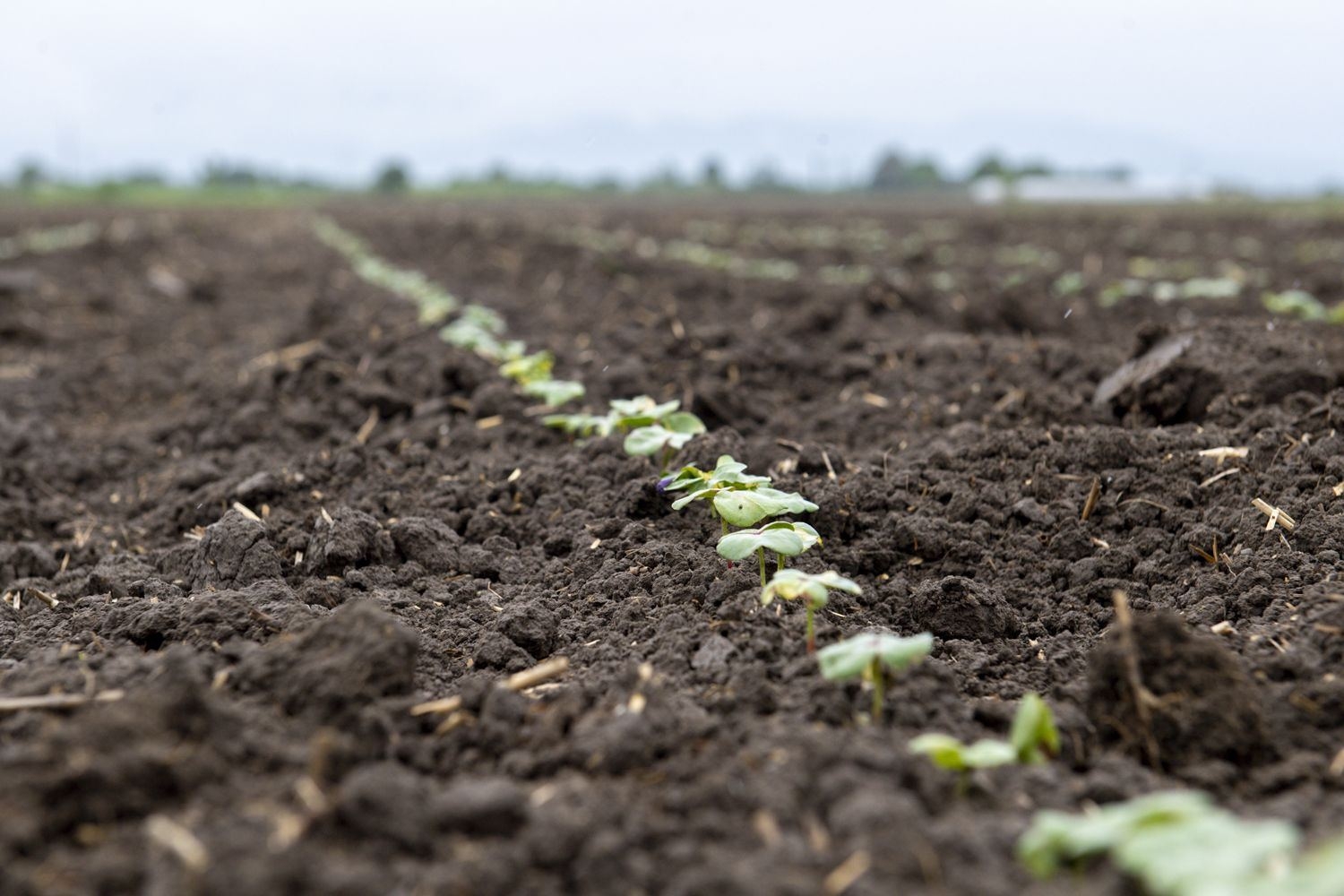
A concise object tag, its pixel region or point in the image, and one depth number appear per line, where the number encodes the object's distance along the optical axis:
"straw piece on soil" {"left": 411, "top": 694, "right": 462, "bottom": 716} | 2.28
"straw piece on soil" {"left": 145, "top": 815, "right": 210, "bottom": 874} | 1.63
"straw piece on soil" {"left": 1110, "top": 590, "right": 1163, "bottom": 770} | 2.17
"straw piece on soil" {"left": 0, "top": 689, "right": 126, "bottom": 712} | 2.23
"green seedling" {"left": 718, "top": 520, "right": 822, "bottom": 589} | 2.67
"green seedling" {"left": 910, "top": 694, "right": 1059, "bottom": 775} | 1.87
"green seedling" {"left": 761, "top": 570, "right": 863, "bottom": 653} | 2.38
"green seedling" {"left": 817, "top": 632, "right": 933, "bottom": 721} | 2.13
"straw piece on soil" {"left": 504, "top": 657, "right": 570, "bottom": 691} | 2.39
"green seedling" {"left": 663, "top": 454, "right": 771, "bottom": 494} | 3.11
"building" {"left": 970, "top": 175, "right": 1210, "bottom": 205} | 50.50
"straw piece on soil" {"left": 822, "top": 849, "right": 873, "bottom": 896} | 1.61
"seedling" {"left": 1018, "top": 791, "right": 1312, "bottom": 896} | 1.36
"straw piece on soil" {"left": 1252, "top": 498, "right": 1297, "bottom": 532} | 3.25
